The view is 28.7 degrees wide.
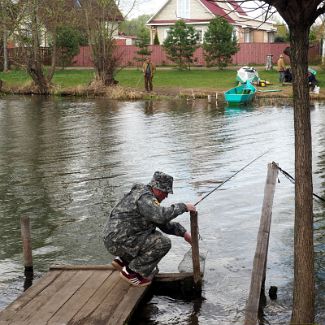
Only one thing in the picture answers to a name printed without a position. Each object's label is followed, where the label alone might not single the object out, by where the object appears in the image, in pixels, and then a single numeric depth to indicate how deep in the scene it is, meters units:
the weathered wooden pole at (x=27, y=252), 7.42
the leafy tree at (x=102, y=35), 35.38
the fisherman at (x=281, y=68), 35.19
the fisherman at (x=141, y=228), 6.41
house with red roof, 56.38
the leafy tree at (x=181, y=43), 46.41
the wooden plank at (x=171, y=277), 7.02
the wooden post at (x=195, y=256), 6.79
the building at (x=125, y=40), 63.52
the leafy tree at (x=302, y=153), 4.97
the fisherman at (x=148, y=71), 33.69
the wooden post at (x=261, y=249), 5.41
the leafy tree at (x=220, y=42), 44.61
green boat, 29.09
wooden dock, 5.86
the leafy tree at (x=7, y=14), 20.91
